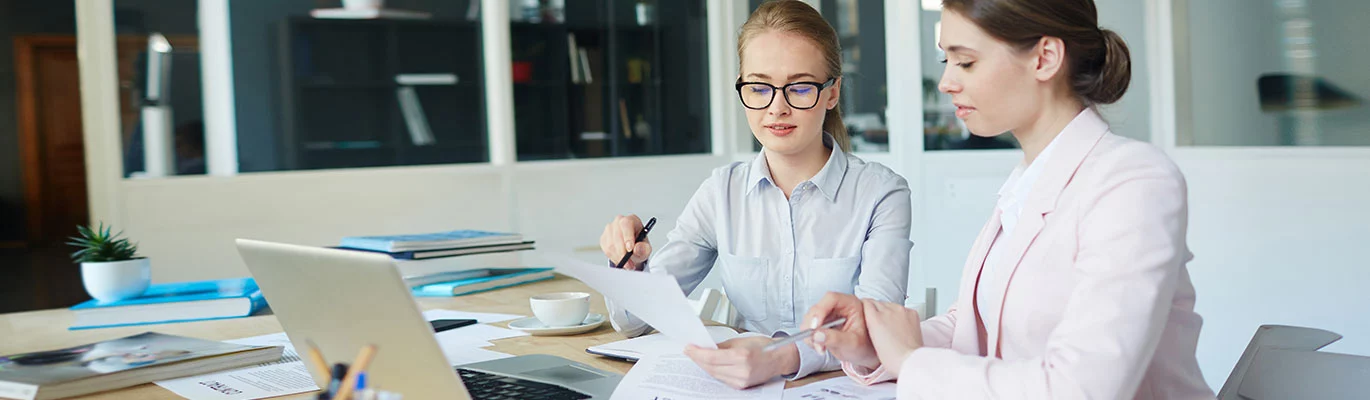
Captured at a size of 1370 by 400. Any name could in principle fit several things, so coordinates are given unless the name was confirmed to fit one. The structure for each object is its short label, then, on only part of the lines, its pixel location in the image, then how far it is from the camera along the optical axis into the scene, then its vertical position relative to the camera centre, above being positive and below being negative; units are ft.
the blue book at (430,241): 7.15 -0.57
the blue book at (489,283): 7.06 -0.87
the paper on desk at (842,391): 3.92 -0.93
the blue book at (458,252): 7.11 -0.64
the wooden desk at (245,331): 4.99 -0.90
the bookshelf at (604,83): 14.88 +0.94
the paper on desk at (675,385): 3.92 -0.89
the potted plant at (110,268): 6.70 -0.61
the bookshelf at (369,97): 19.16 +1.11
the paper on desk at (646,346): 4.70 -0.88
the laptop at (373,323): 3.04 -0.50
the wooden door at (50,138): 30.55 +1.04
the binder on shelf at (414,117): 19.45 +0.73
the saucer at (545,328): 5.41 -0.89
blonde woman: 5.77 -0.38
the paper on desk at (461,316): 5.98 -0.90
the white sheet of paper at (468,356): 4.74 -0.89
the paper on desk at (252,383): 4.20 -0.88
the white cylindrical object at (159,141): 11.65 +0.31
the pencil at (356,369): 2.18 -0.42
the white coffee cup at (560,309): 5.44 -0.80
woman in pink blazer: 3.22 -0.41
